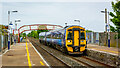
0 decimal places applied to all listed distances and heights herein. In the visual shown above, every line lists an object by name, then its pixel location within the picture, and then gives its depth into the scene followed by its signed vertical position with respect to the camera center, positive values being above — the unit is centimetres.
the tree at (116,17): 2933 +309
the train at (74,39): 1903 -46
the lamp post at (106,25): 3297 +182
